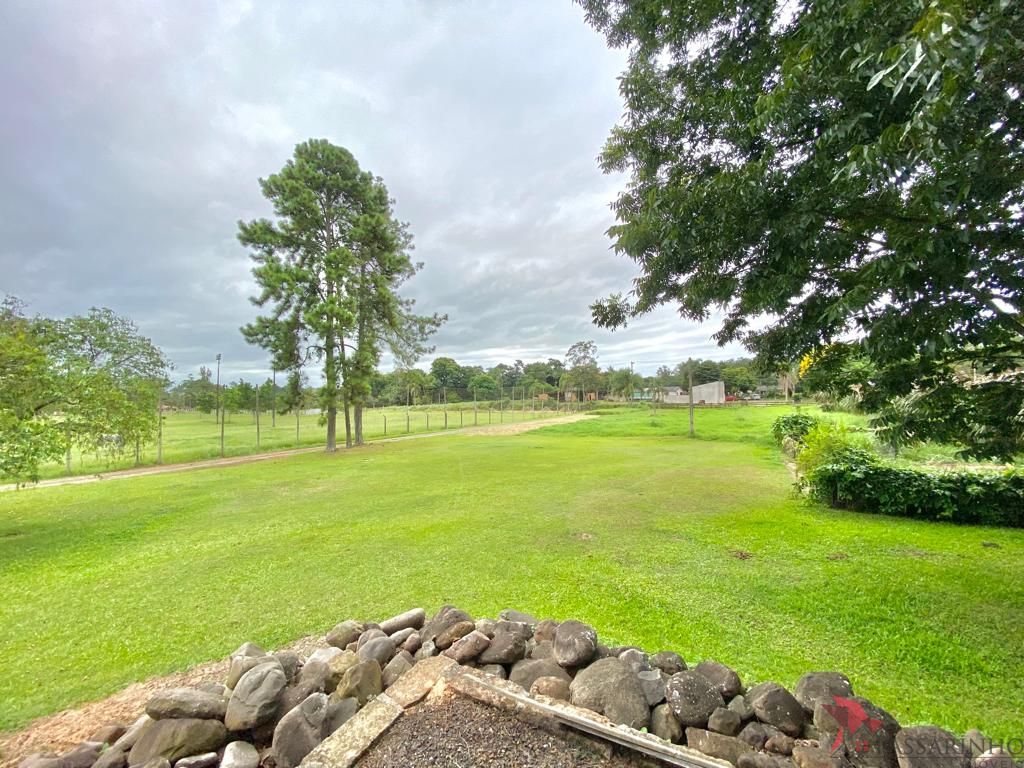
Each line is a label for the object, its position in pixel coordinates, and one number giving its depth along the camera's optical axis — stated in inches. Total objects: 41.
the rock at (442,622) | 102.9
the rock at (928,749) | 55.3
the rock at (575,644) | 86.0
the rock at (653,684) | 75.2
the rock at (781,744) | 62.9
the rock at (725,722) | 66.9
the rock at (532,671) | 84.0
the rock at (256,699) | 76.0
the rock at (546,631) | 97.6
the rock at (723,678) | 74.1
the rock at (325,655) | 93.9
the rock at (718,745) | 62.1
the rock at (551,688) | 77.4
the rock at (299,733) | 69.4
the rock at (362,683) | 82.6
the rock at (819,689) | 68.3
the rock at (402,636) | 103.4
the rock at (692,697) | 69.3
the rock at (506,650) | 89.6
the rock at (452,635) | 98.3
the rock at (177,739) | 69.8
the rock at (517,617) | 108.5
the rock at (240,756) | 68.2
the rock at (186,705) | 74.9
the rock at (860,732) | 58.2
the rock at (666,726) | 68.6
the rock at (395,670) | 89.5
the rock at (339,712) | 75.9
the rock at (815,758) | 57.9
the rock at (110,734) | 78.7
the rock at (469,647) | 90.4
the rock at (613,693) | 71.1
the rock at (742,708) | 69.3
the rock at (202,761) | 67.8
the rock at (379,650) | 96.0
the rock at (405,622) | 110.2
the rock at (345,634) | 108.5
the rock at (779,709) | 66.1
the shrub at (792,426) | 506.0
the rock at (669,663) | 84.3
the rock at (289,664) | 90.4
